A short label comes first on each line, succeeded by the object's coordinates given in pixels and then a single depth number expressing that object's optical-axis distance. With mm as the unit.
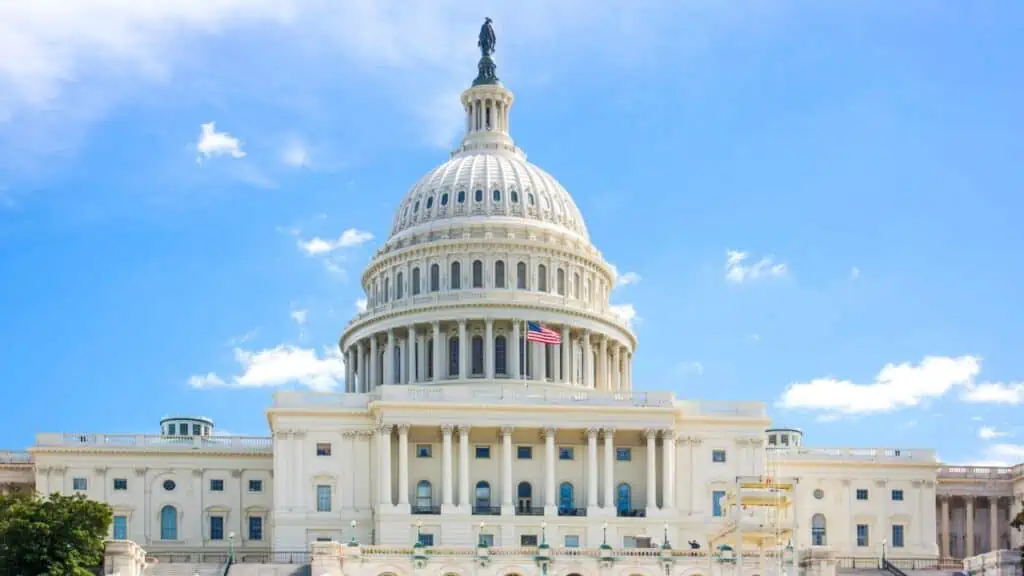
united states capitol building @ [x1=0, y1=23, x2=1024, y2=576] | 129250
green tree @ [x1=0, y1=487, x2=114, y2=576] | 103562
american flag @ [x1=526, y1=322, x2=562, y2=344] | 144000
